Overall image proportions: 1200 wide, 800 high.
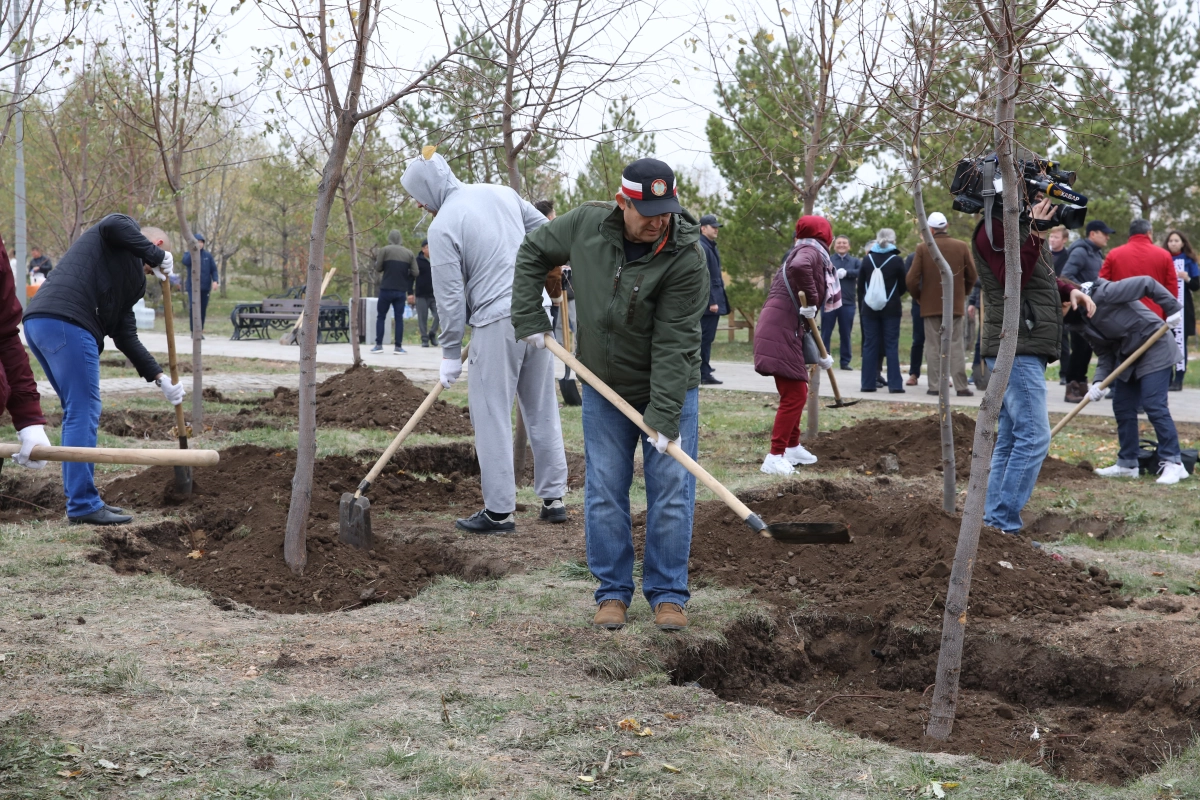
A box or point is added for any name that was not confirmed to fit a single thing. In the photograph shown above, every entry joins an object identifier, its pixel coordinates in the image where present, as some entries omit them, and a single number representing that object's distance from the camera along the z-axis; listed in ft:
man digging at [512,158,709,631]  13.93
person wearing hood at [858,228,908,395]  42.39
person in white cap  40.47
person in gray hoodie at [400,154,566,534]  19.22
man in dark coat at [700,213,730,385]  42.16
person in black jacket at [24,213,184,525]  19.21
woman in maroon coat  25.59
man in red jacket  32.35
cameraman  18.42
